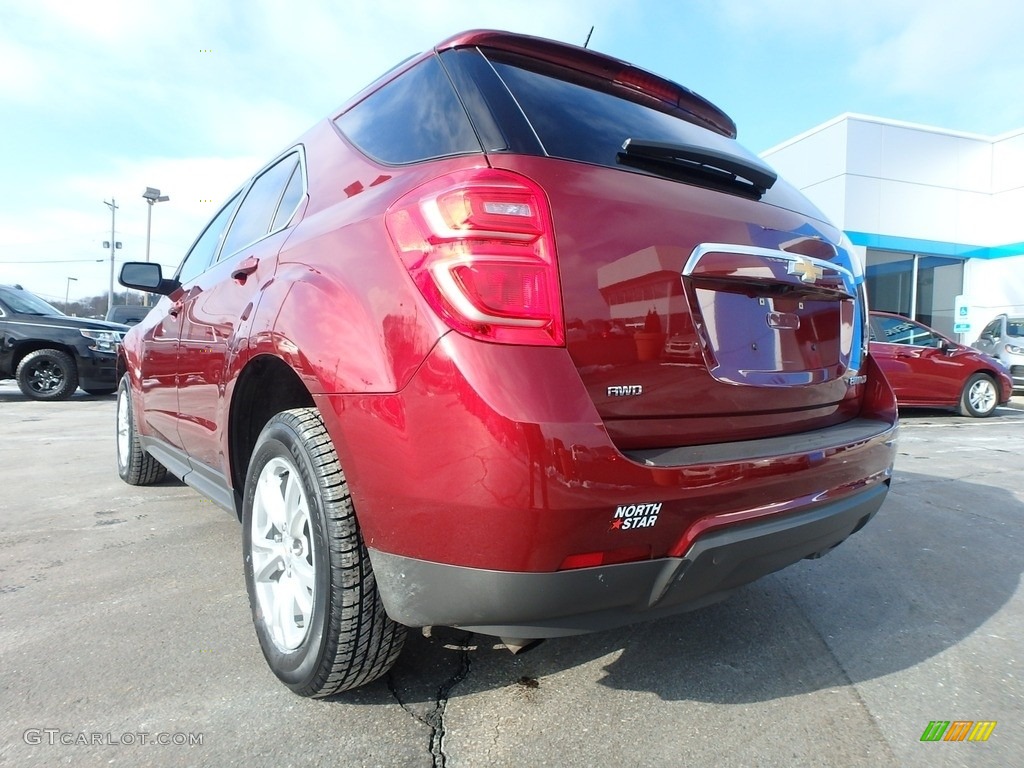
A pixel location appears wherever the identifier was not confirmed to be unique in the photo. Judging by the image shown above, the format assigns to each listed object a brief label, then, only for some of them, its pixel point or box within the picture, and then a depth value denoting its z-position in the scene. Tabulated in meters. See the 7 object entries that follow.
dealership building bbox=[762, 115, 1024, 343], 16.83
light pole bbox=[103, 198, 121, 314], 51.84
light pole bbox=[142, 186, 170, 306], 30.36
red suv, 1.43
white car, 12.65
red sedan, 9.07
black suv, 9.77
